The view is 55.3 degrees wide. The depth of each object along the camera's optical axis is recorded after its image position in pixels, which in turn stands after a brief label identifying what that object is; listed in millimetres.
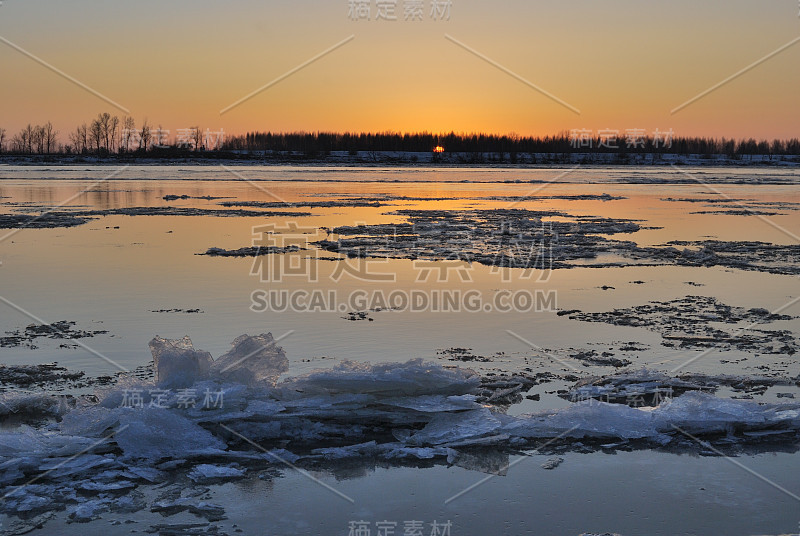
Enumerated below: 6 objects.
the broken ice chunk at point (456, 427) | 4586
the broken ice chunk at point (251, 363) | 5125
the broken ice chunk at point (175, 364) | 4992
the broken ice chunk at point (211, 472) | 4034
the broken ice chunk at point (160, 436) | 4297
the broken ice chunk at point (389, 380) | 5008
